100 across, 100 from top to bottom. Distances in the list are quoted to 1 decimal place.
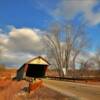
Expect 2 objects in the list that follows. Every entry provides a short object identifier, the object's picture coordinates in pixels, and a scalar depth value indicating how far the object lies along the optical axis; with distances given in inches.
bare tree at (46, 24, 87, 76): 967.3
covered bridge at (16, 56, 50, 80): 604.1
